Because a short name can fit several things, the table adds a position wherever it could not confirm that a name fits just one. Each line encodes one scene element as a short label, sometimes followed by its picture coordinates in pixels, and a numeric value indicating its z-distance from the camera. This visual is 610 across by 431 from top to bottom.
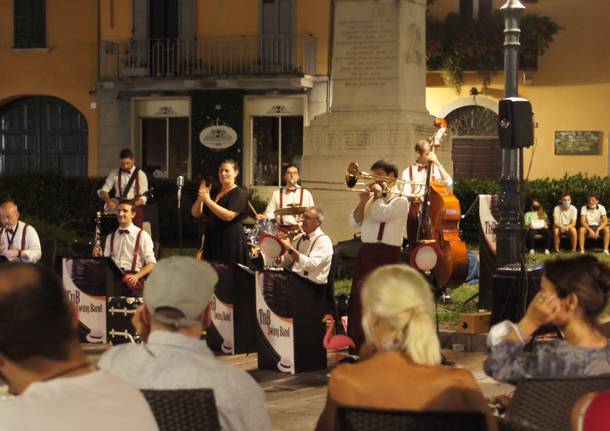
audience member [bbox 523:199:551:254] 25.97
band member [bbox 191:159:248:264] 12.89
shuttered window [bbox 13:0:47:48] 36.06
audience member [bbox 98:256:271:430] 4.46
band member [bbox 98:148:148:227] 16.80
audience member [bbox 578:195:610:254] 26.31
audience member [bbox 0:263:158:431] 3.33
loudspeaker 13.21
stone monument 19.28
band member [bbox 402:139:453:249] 14.82
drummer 15.00
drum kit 11.42
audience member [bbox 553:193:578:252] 26.39
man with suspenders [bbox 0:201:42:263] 13.41
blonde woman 4.64
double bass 14.23
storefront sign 33.66
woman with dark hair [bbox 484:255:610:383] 5.26
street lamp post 13.54
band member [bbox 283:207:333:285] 11.20
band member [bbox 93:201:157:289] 12.79
